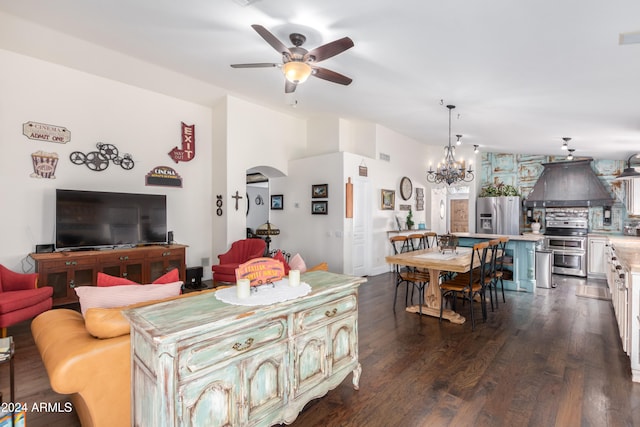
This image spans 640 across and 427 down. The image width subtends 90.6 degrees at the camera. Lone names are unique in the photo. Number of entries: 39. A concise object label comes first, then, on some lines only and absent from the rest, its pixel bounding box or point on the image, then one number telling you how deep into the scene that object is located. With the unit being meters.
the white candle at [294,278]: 2.15
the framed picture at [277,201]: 7.52
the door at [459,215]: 8.75
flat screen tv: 4.56
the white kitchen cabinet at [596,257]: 6.46
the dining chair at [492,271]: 4.16
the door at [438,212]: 9.19
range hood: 6.89
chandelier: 5.02
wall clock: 7.98
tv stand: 4.22
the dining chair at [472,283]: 3.77
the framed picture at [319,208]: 6.61
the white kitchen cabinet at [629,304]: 2.52
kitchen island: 5.30
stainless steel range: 6.66
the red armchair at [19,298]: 3.22
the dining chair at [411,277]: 4.22
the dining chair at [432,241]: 7.61
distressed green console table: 1.44
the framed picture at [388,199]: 7.33
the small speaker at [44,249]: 4.44
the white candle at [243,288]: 1.88
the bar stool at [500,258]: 4.54
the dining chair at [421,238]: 4.95
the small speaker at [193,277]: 5.69
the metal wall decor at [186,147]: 5.94
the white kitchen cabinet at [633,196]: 6.18
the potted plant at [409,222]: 7.80
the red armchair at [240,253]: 5.41
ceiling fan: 2.76
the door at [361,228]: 6.58
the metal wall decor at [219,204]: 6.18
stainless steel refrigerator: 7.65
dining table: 3.74
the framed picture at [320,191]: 6.57
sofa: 1.52
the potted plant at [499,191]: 7.94
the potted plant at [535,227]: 6.97
